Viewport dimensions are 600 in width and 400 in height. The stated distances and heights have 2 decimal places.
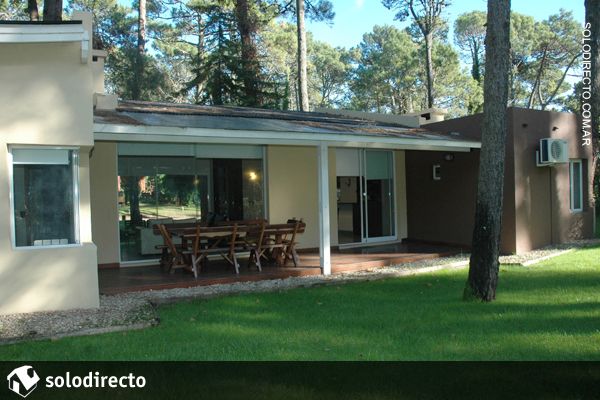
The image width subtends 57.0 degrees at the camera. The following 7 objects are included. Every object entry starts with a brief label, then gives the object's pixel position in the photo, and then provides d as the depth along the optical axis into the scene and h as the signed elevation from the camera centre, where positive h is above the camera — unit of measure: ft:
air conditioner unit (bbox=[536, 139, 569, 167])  39.55 +2.88
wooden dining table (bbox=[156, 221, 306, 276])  29.94 -2.38
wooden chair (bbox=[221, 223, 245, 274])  30.68 -2.76
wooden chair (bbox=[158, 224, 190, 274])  30.00 -2.97
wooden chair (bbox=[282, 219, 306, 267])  32.86 -2.71
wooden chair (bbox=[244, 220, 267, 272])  31.89 -2.45
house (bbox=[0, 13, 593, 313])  23.26 +1.69
